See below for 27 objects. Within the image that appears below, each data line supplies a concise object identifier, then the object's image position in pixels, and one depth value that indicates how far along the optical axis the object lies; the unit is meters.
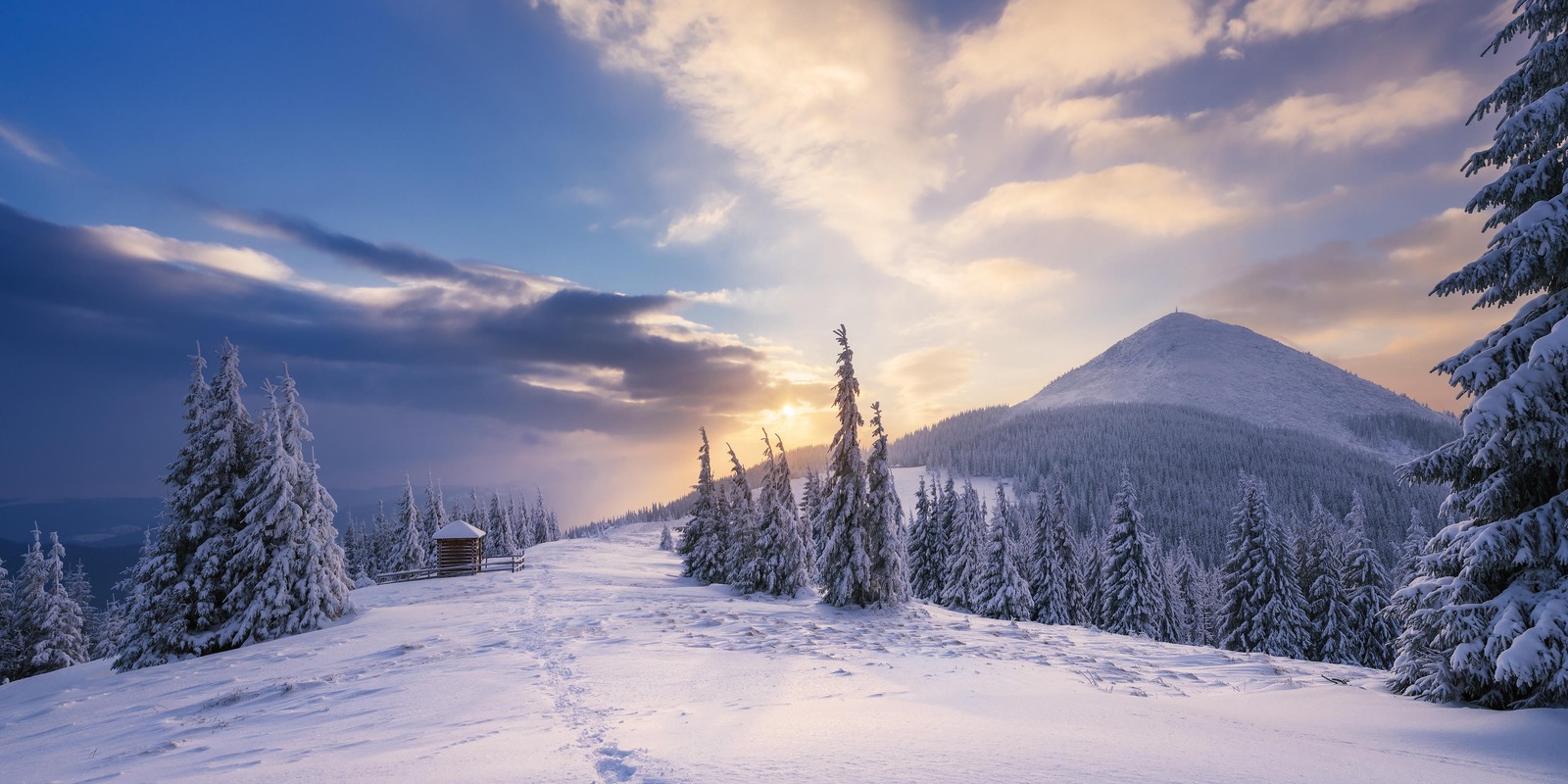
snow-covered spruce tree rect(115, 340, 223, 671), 20.41
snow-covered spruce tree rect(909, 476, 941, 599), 51.41
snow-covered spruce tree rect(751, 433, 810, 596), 34.41
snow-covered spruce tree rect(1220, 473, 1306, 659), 37.12
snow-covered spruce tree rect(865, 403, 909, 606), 25.30
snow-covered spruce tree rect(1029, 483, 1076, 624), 45.00
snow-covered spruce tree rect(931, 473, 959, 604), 50.59
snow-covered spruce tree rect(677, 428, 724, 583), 42.75
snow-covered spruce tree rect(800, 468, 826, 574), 27.83
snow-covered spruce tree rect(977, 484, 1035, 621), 40.44
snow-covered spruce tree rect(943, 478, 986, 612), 43.53
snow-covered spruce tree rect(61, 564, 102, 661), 54.53
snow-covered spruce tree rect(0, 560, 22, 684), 45.33
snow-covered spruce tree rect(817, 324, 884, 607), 25.31
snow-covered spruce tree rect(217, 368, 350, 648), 21.72
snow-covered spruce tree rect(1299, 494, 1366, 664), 38.62
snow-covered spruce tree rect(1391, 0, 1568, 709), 8.41
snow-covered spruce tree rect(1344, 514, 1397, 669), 38.66
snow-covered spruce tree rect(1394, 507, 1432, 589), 41.91
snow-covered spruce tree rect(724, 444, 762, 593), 35.50
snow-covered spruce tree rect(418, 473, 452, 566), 68.25
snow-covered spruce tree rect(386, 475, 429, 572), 57.69
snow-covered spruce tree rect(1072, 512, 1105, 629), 48.47
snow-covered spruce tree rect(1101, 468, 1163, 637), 40.66
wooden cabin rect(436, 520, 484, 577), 42.03
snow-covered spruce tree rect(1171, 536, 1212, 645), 58.81
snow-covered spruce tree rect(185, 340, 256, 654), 21.59
